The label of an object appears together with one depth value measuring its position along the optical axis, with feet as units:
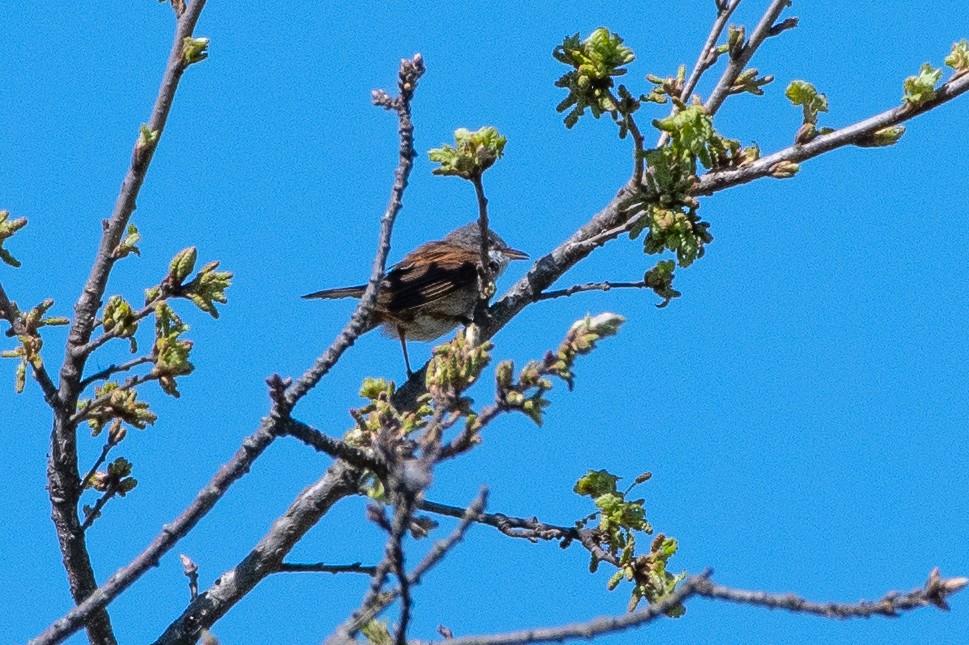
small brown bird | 50.88
